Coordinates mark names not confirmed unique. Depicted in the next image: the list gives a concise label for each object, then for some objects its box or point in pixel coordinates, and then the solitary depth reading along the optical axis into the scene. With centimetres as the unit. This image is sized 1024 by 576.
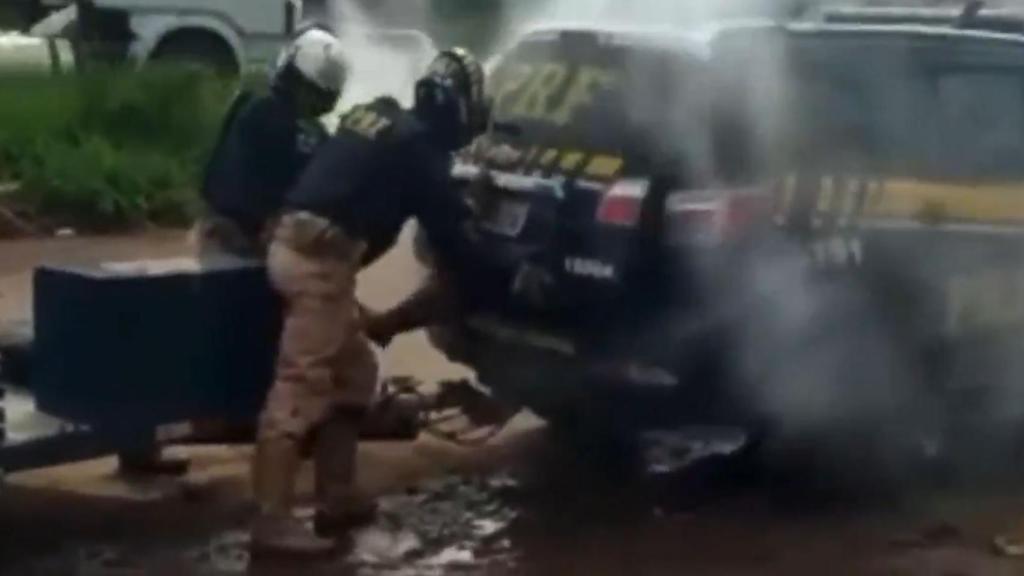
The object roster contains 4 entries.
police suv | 767
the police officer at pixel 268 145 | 755
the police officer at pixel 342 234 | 733
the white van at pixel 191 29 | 2166
